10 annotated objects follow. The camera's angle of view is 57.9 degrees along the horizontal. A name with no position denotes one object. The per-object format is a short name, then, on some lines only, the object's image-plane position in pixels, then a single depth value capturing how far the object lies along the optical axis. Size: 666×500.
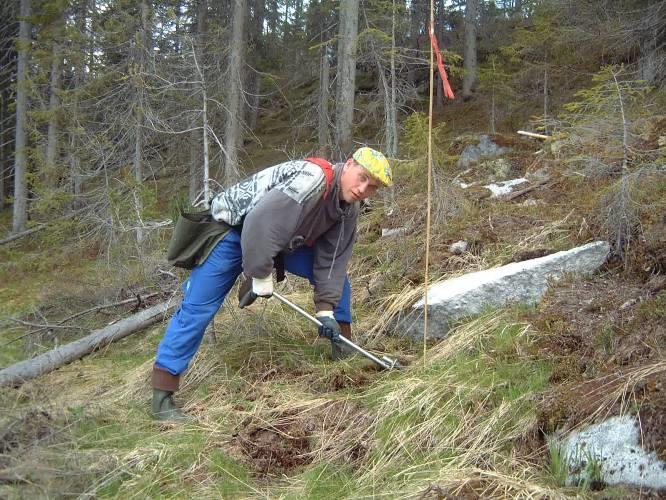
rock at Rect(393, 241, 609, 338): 4.35
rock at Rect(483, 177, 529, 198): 7.03
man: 3.58
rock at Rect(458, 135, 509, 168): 10.03
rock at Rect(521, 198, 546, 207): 6.21
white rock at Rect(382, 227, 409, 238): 6.27
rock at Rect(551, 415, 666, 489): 2.34
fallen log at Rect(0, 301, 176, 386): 4.80
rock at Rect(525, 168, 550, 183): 7.10
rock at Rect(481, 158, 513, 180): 8.65
